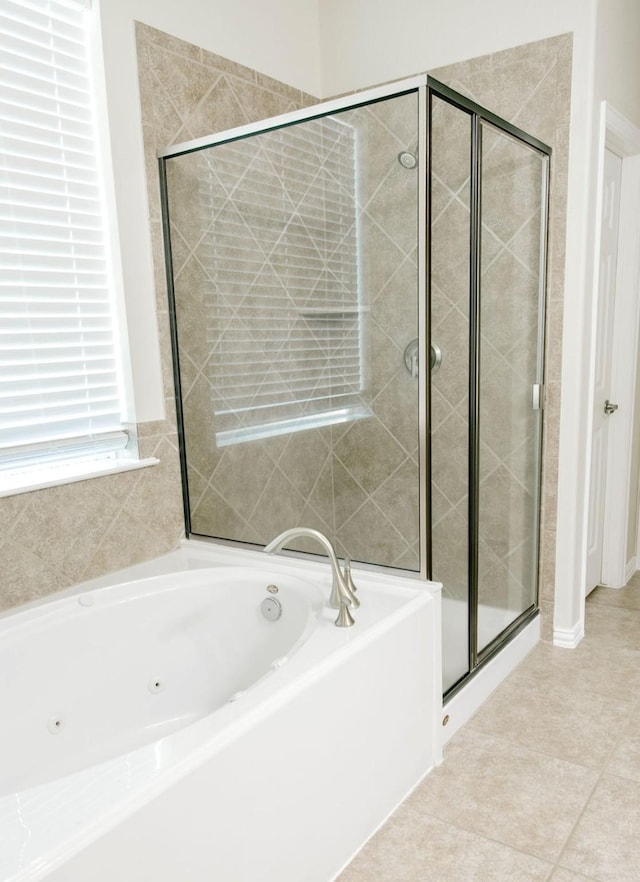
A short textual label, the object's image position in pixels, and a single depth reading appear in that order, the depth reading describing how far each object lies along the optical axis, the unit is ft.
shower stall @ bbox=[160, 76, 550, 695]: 6.64
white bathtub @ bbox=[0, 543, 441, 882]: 3.81
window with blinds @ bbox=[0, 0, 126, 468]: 6.61
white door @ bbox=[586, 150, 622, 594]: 9.60
